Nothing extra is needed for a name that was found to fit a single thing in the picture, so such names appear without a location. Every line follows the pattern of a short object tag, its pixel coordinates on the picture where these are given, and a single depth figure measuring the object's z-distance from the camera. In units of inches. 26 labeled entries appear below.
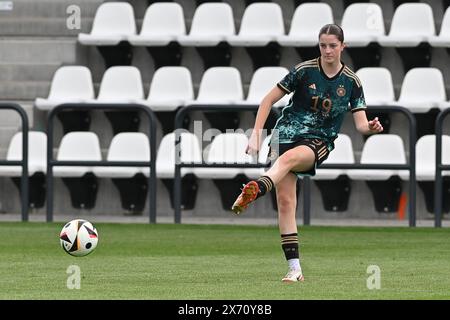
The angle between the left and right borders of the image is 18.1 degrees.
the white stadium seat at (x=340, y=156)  661.9
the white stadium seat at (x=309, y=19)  719.7
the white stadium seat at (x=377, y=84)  684.7
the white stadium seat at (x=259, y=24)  719.7
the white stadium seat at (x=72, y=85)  716.0
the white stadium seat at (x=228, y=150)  637.3
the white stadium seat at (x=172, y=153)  639.8
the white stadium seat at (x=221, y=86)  697.6
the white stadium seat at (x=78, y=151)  682.8
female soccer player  390.9
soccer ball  424.5
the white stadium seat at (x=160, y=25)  730.8
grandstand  685.9
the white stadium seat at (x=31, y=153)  686.5
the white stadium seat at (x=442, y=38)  698.2
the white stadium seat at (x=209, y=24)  724.7
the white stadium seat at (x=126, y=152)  678.5
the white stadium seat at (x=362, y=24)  708.0
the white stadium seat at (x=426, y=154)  667.4
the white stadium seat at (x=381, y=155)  663.8
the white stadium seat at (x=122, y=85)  709.3
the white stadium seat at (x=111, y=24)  736.3
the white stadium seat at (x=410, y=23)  707.4
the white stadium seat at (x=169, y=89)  701.3
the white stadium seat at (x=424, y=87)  687.7
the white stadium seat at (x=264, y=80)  695.1
